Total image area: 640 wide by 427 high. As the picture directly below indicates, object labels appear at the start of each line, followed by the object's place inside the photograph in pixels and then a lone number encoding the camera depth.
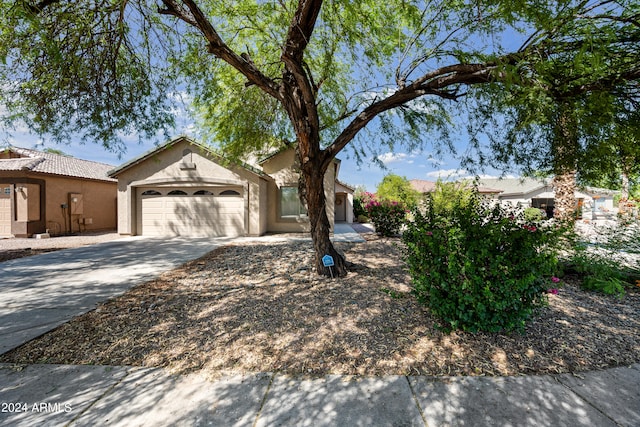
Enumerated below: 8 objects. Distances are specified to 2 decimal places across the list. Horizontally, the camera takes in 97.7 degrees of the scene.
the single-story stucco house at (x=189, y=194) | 11.98
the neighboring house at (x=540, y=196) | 26.56
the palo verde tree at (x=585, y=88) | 3.12
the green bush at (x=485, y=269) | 3.01
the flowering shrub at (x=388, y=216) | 11.99
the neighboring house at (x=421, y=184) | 40.21
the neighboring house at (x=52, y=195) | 12.15
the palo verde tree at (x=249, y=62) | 4.58
